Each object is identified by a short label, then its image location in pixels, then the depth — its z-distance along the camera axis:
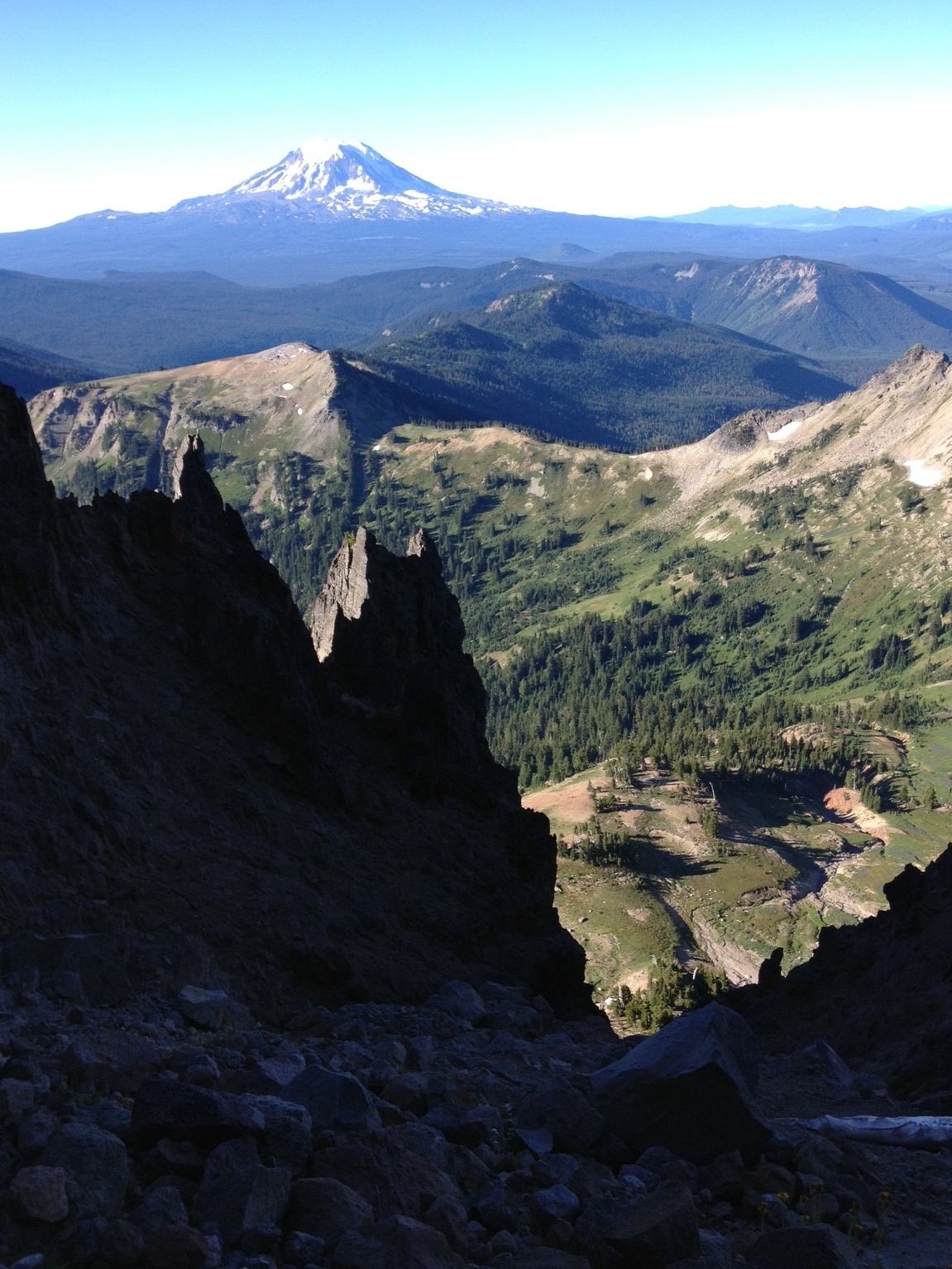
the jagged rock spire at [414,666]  48.66
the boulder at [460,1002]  32.62
